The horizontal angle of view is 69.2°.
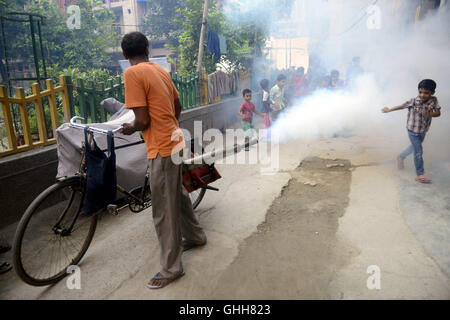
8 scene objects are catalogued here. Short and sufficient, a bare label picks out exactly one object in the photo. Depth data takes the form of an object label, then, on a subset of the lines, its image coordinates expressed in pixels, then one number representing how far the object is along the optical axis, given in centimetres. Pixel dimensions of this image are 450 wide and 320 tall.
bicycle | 270
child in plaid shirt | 488
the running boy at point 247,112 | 733
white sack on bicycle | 372
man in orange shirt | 255
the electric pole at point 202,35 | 940
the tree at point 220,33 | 1099
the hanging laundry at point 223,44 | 1066
